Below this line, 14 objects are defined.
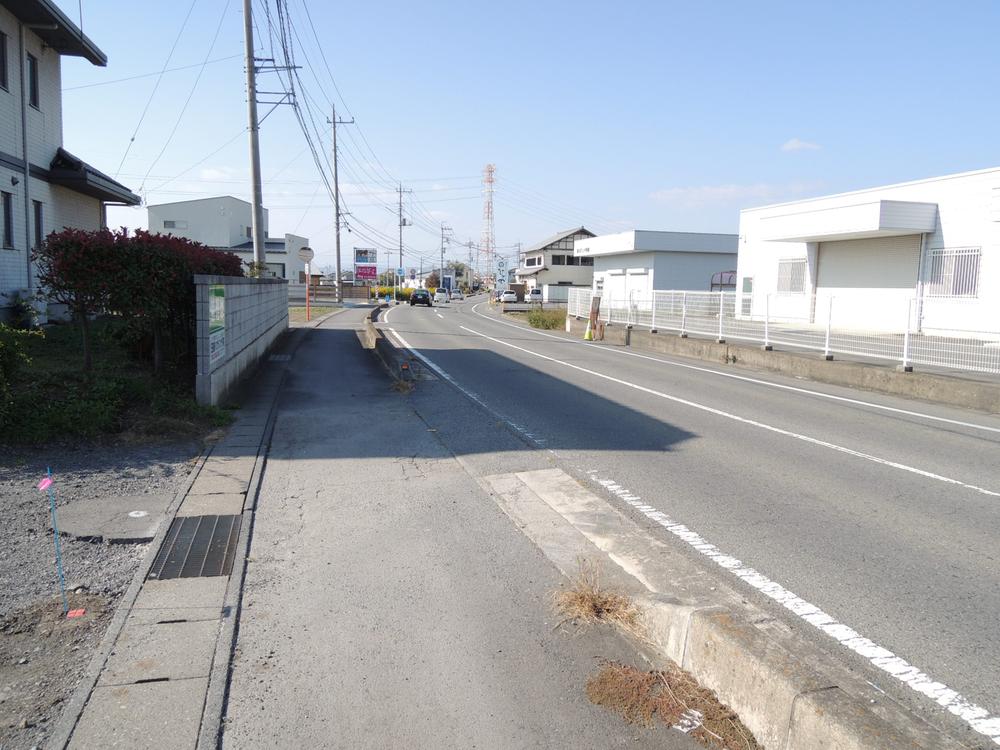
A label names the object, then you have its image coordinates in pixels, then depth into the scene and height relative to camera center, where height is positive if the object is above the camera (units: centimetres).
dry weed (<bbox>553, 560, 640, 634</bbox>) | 457 -185
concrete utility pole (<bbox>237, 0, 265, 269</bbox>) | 2241 +421
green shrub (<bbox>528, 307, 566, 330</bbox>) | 3666 -118
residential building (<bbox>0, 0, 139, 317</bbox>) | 1678 +324
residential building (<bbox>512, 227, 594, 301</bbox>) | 9106 +372
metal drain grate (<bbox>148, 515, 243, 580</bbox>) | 544 -195
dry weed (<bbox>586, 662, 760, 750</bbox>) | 350 -192
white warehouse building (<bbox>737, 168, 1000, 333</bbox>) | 2194 +167
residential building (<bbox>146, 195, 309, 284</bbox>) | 6275 +527
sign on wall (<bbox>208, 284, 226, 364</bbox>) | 1059 -51
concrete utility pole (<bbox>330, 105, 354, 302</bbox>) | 5324 +675
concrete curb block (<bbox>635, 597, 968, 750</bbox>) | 299 -165
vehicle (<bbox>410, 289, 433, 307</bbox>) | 6600 -50
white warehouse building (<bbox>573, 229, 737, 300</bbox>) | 4672 +239
